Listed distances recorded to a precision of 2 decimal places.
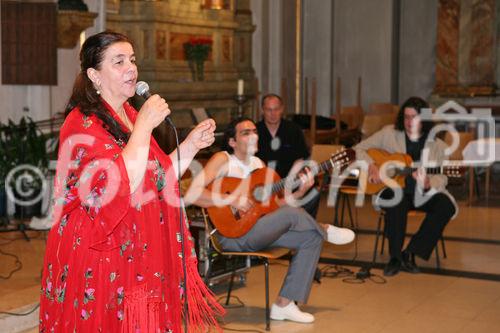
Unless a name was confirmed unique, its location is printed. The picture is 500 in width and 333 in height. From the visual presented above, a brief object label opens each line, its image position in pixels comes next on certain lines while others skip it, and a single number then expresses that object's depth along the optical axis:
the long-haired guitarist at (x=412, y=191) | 6.68
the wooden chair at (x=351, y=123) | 11.73
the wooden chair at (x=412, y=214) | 6.76
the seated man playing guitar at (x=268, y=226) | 5.28
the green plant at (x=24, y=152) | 7.48
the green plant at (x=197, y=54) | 11.89
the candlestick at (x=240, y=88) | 8.95
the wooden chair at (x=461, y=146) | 9.73
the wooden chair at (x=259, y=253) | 5.17
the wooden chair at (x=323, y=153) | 7.59
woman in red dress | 2.79
